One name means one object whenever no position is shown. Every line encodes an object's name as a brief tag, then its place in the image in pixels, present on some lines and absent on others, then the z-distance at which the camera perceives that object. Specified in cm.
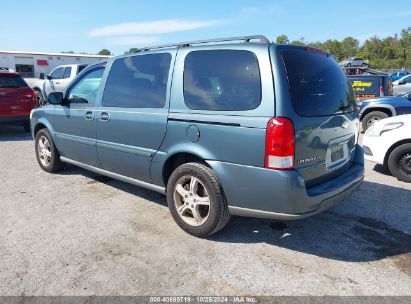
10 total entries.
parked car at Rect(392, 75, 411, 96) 1863
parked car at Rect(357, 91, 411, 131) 933
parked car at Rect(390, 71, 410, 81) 2720
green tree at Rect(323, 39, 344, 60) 6694
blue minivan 298
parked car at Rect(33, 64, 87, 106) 1500
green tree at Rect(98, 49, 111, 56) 10819
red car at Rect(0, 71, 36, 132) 923
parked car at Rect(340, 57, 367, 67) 3850
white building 5053
